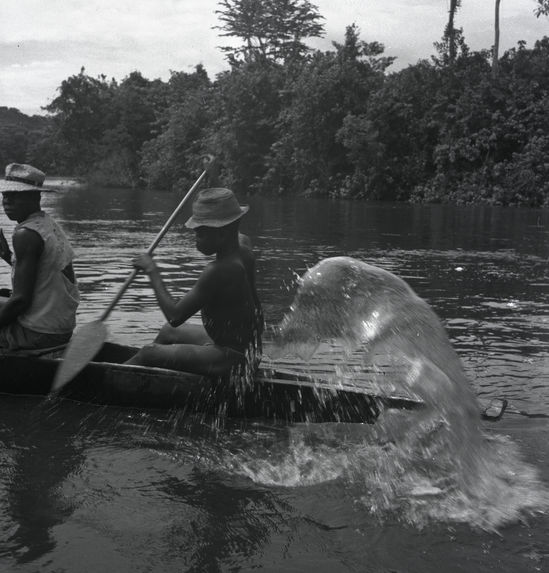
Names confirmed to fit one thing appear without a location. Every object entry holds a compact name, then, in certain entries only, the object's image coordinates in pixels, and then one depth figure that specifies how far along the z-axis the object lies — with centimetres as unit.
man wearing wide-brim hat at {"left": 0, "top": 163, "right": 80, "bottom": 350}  563
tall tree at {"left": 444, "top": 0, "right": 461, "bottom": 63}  3825
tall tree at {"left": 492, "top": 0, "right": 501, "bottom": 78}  3476
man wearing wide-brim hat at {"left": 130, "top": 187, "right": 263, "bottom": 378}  513
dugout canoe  536
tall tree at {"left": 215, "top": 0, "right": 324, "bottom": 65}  5456
